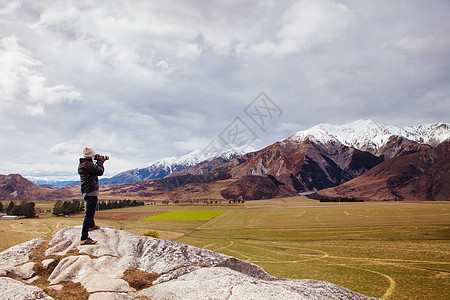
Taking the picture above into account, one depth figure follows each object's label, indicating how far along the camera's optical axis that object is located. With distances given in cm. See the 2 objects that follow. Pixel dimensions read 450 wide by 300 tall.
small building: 10119
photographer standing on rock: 892
